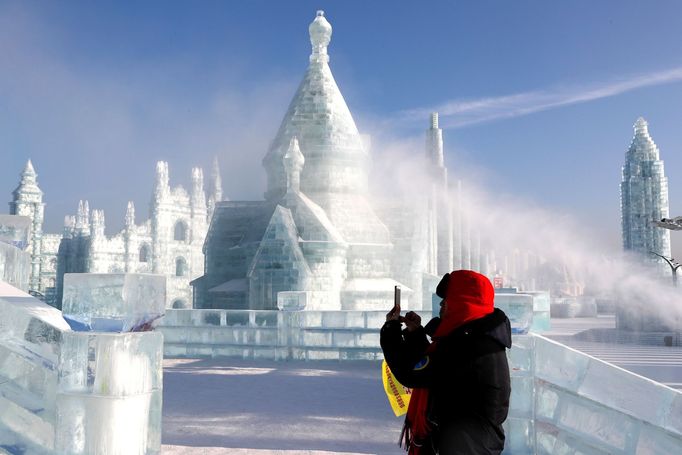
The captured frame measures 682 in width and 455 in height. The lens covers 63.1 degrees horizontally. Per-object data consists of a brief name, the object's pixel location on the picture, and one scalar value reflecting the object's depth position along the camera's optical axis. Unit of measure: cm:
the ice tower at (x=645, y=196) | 2416
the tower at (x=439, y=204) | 3728
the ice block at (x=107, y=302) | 371
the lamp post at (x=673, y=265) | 2170
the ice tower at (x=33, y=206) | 4106
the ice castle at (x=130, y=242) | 4228
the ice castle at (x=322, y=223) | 1979
